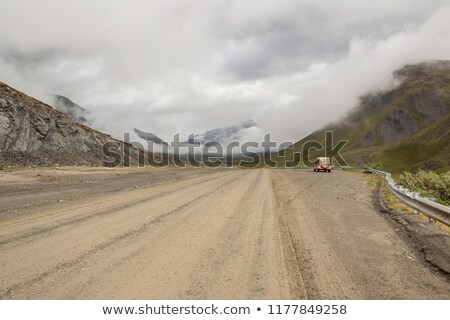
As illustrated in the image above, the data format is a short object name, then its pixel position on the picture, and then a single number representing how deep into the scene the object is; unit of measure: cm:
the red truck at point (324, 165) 4875
